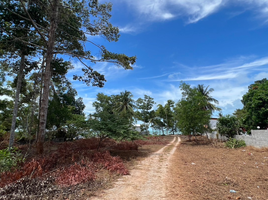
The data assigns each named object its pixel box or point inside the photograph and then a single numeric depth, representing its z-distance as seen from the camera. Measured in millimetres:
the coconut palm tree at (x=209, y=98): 32475
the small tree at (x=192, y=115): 18130
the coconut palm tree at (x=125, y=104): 37000
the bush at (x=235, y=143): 13602
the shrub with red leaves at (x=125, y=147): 11802
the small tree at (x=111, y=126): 9148
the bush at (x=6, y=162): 5297
